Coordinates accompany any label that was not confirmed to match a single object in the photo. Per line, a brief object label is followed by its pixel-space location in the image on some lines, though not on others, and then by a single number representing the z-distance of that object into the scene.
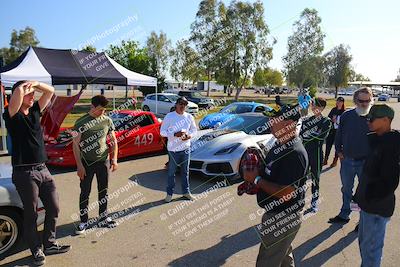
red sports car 7.79
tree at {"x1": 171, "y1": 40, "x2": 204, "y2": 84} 41.03
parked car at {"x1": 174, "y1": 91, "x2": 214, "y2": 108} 26.59
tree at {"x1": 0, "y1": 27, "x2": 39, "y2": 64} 63.16
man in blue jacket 4.62
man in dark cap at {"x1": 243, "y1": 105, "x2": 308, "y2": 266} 2.56
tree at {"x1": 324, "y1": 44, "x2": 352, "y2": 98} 56.22
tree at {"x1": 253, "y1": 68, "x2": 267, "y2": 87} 39.66
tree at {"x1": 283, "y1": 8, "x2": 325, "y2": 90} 45.78
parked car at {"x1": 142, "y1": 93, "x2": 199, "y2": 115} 22.05
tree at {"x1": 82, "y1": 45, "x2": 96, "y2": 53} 40.11
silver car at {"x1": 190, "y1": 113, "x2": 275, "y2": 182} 6.86
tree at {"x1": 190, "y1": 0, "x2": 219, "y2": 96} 38.34
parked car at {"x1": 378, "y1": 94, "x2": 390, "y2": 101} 55.44
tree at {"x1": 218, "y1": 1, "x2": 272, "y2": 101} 37.25
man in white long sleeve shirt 5.73
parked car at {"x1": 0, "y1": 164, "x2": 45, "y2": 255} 3.83
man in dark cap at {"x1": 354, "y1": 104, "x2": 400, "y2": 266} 2.99
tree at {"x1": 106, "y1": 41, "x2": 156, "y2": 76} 37.40
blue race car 12.63
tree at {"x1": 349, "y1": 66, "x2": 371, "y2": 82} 57.73
